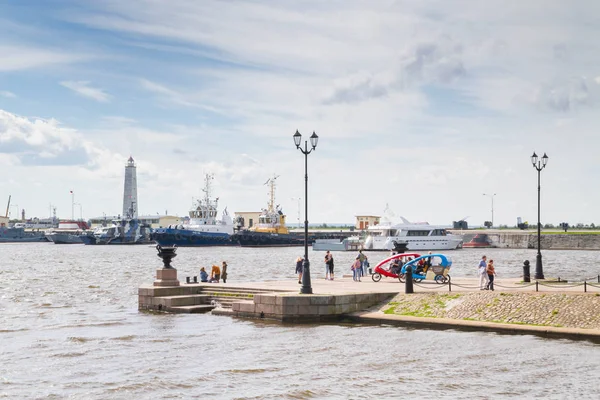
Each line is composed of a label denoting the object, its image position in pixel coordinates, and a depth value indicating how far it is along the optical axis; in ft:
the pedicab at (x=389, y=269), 124.45
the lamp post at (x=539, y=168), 122.42
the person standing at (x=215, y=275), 126.27
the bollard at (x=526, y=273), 114.86
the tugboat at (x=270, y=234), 466.70
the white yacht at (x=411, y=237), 361.61
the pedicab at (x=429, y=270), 120.57
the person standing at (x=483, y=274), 103.09
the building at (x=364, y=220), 620.90
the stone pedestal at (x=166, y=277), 115.65
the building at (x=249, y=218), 621.27
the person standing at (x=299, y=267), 124.73
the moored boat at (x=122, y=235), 578.25
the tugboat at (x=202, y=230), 453.17
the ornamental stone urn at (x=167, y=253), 115.86
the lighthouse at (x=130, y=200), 572.10
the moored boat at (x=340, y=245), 398.21
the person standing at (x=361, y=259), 130.32
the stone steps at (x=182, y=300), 110.73
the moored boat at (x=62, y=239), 653.71
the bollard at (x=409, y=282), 100.63
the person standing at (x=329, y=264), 131.34
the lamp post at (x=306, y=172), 99.12
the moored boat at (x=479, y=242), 458.09
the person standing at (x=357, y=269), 128.26
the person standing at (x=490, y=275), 100.99
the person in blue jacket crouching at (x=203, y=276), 130.69
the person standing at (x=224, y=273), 130.68
